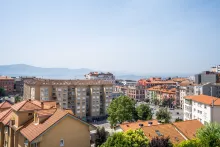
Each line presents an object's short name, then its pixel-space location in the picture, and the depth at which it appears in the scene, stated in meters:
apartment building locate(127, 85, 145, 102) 142.75
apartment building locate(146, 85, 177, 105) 119.19
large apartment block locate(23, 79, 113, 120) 83.03
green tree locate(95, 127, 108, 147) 32.23
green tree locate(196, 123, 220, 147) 21.59
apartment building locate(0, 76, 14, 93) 147.50
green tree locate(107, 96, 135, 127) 53.72
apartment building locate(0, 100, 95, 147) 17.52
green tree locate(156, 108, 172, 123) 60.46
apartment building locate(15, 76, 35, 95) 157.25
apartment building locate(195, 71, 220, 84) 104.58
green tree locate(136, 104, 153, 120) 56.94
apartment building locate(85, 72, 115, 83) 179.38
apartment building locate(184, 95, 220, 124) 51.19
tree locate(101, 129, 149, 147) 19.03
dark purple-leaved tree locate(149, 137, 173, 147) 20.28
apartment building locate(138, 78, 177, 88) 154.45
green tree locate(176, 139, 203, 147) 21.16
